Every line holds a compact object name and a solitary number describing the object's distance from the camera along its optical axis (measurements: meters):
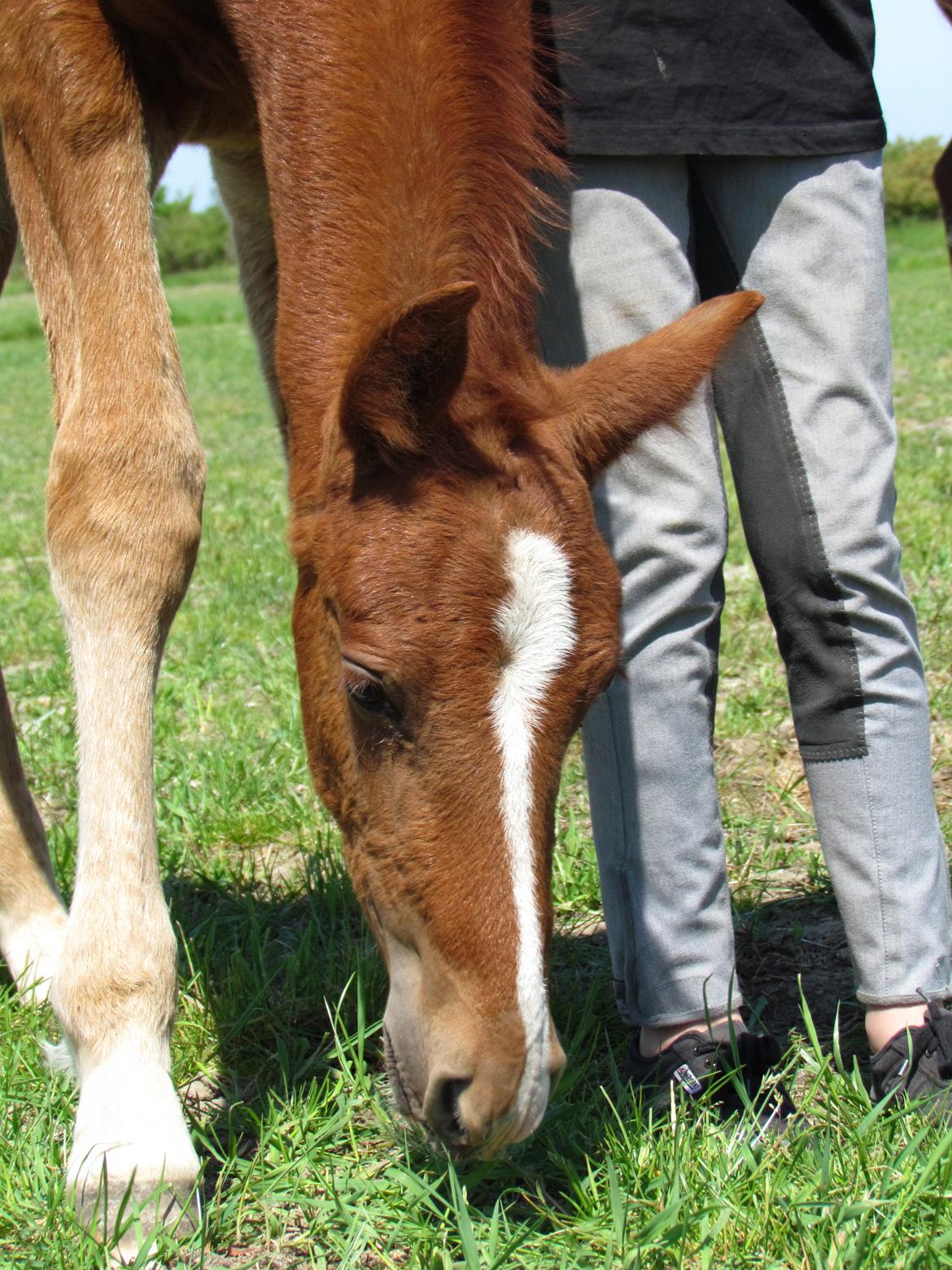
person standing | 2.33
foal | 1.87
